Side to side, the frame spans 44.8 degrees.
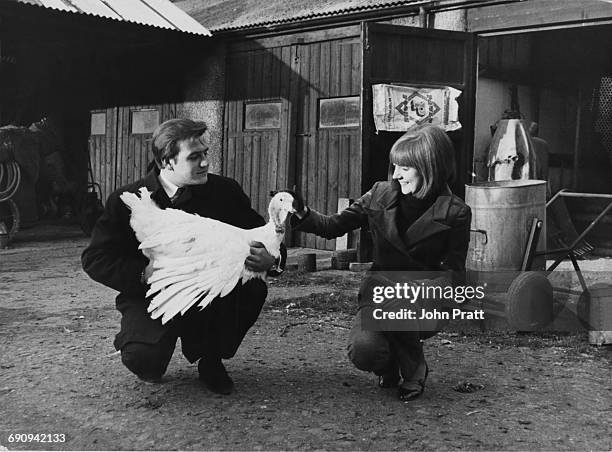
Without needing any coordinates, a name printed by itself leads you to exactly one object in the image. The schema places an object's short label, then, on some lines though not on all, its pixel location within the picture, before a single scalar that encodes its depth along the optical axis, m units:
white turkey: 3.18
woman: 3.30
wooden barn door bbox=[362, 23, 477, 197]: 8.32
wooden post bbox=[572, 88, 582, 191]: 11.94
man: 3.35
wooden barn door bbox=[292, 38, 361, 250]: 9.79
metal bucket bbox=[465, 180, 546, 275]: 5.29
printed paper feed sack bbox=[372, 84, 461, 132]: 8.33
